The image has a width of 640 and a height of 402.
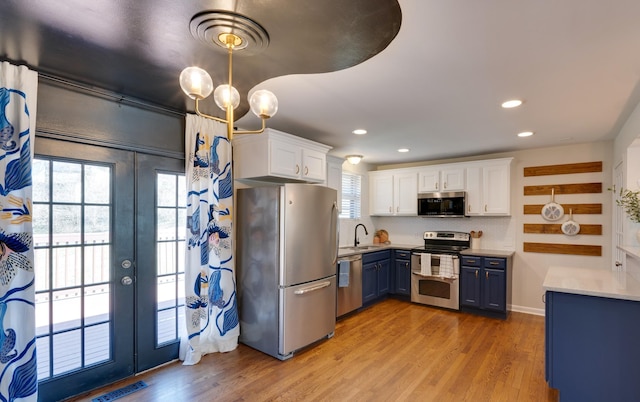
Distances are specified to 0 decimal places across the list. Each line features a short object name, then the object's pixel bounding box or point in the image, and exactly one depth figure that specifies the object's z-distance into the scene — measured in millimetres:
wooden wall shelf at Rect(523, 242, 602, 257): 4172
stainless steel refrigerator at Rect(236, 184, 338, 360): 3152
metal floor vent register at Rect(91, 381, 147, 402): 2397
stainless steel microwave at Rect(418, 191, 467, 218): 4902
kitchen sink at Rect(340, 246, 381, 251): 5031
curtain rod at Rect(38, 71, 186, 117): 2275
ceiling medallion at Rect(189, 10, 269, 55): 1554
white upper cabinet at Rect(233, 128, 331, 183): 3312
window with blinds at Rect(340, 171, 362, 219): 5387
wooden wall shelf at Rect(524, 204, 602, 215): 4160
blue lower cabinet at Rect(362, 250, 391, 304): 4719
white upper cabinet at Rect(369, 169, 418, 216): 5484
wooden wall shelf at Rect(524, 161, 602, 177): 4195
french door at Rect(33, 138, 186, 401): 2318
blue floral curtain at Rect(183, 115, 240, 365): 3020
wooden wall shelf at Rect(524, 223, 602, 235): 4164
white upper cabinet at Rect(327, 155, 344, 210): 4953
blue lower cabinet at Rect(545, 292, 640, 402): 2102
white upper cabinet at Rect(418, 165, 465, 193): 4996
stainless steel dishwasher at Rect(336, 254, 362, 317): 4176
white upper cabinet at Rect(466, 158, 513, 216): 4598
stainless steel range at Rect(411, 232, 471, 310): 4621
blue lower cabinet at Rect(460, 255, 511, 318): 4273
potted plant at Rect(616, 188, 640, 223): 2633
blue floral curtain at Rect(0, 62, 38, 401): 2020
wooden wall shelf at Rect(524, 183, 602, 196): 4191
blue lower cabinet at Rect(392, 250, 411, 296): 5102
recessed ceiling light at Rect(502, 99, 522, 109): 2686
